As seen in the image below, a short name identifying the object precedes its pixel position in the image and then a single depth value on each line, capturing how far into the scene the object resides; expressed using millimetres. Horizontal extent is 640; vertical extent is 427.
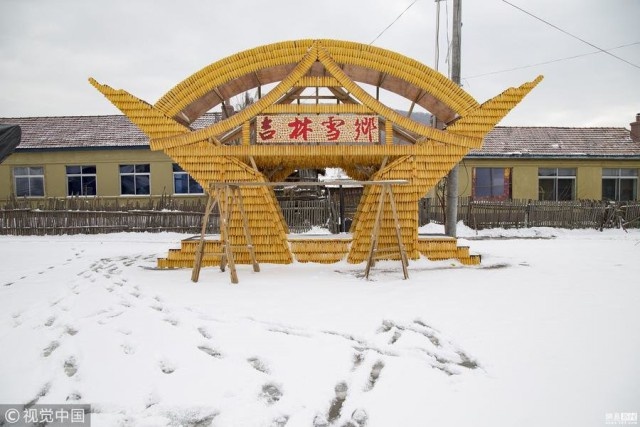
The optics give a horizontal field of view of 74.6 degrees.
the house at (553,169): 18672
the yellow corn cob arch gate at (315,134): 7930
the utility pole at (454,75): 9359
